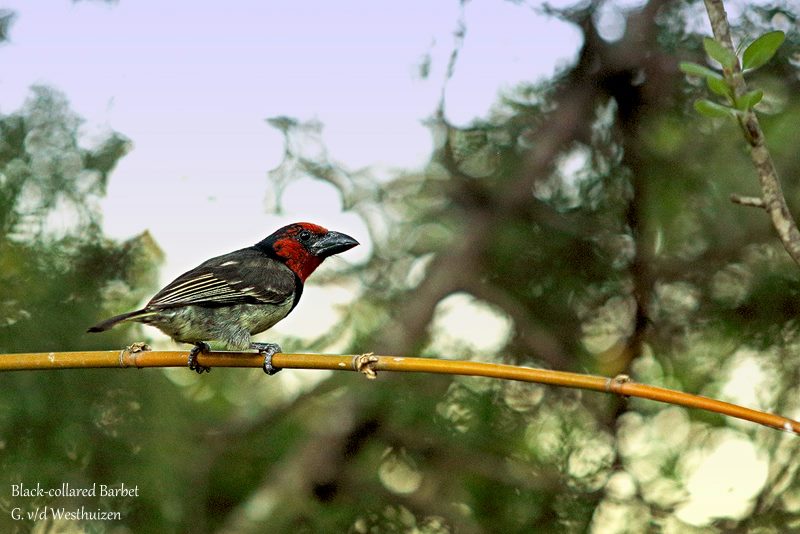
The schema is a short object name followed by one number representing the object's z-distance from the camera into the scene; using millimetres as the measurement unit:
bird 7074
